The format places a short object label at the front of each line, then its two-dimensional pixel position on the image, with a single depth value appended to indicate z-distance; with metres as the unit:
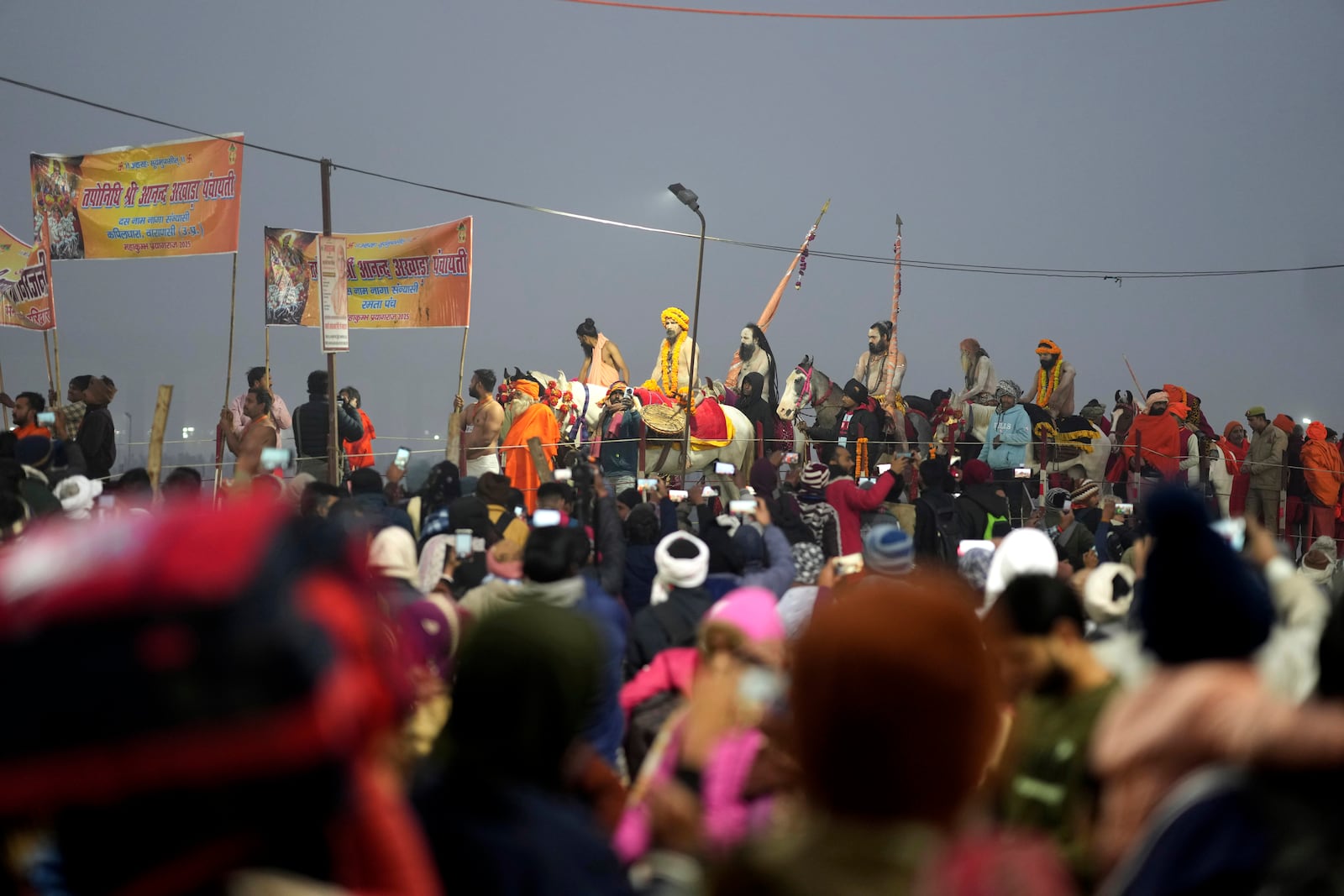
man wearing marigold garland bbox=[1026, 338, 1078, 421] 19.67
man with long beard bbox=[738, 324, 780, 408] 23.45
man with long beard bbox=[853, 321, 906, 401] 23.69
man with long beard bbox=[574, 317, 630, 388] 22.30
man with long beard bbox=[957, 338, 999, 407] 21.47
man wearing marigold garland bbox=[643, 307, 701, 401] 20.19
